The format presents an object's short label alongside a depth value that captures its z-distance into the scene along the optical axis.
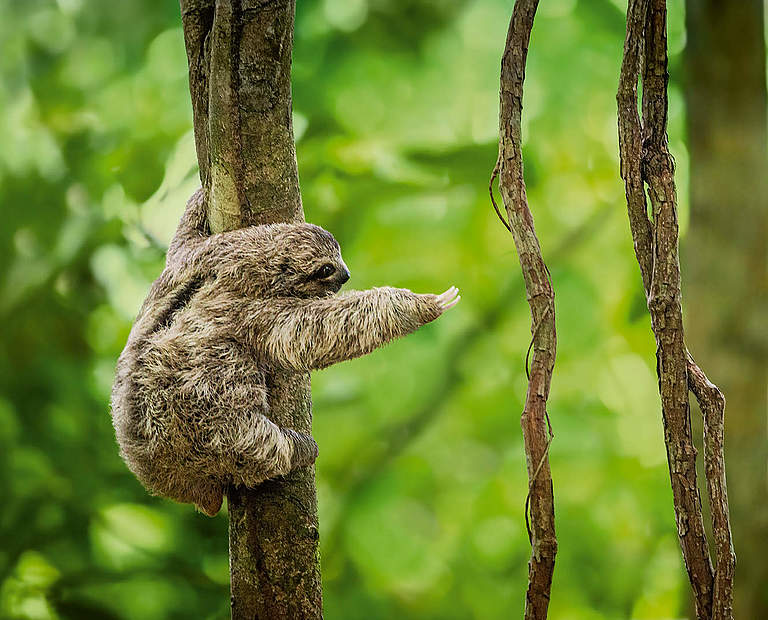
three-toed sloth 7.02
